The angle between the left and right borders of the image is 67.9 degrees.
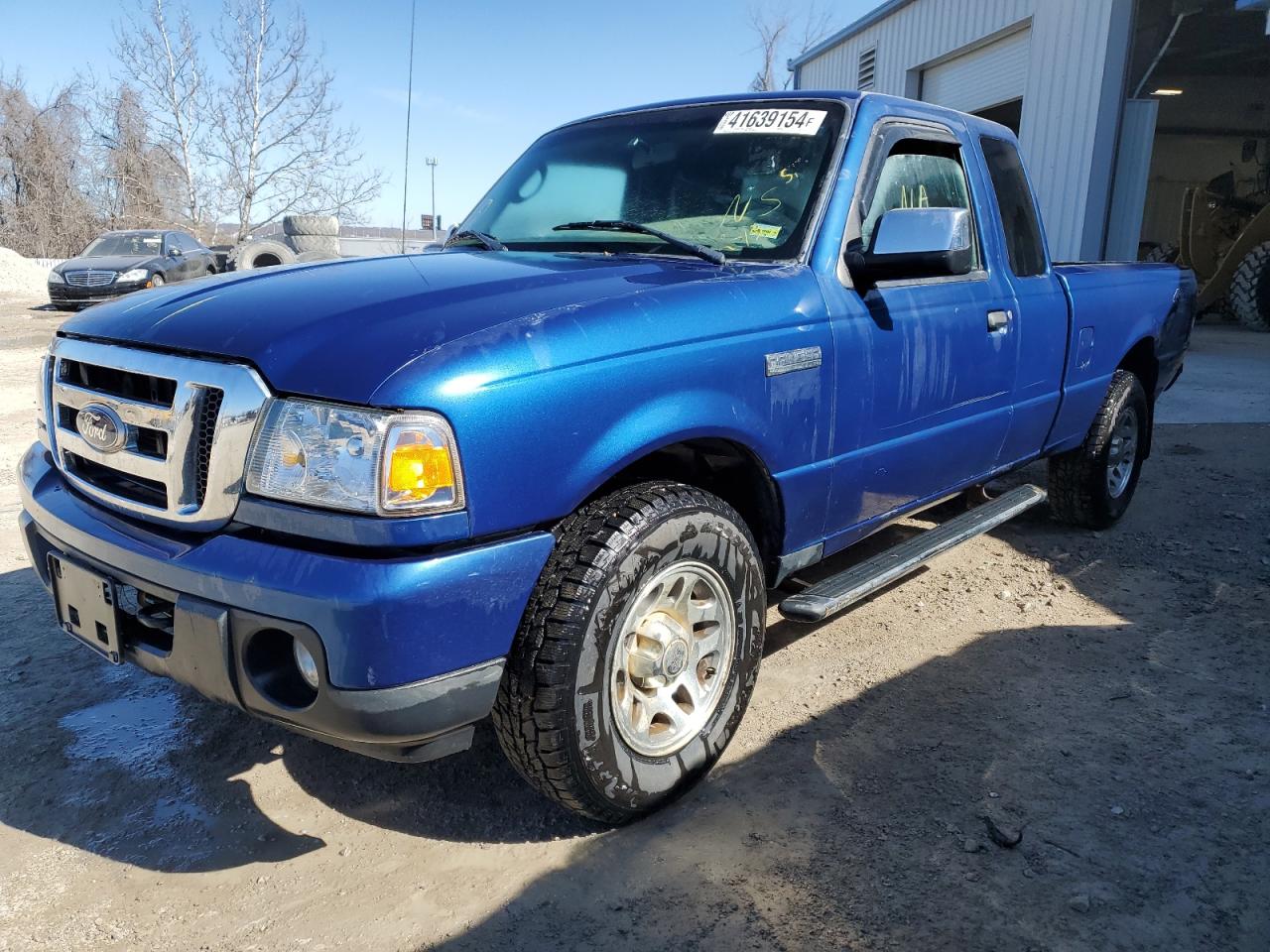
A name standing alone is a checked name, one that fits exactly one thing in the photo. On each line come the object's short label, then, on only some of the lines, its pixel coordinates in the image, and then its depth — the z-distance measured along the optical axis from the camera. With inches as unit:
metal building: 407.5
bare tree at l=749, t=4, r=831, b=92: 1055.0
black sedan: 649.0
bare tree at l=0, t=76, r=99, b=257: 1334.9
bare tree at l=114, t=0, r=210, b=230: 967.6
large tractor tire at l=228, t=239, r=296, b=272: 370.2
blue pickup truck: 74.8
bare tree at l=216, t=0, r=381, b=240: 970.7
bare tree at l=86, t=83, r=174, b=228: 1103.0
